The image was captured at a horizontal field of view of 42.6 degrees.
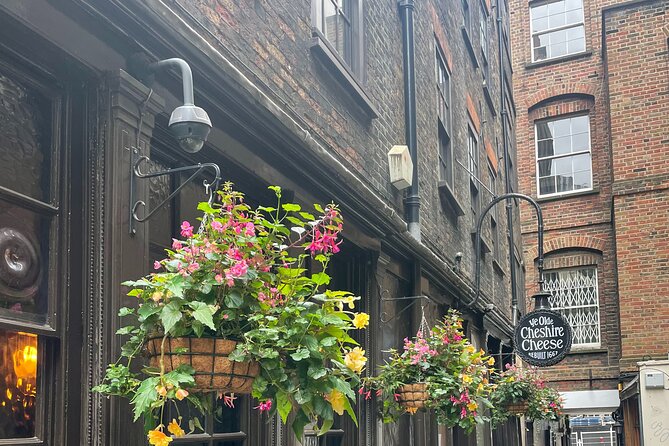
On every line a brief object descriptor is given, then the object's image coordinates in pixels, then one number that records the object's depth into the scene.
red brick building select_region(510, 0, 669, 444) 17.69
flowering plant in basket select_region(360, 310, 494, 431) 6.31
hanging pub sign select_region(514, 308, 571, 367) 11.08
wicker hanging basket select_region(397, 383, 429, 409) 6.34
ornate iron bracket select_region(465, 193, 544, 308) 10.38
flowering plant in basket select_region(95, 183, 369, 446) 2.83
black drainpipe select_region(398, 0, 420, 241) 8.82
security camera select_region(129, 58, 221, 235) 3.46
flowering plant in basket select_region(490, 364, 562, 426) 10.75
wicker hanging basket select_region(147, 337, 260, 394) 2.87
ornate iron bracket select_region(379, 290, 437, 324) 7.46
